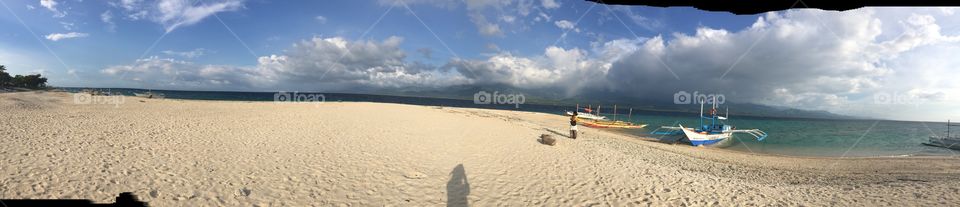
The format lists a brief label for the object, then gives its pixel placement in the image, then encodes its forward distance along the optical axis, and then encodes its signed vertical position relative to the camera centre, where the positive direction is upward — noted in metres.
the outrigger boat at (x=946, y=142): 39.64 -2.73
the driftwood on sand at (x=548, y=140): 20.64 -1.85
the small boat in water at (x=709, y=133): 32.88 -2.16
